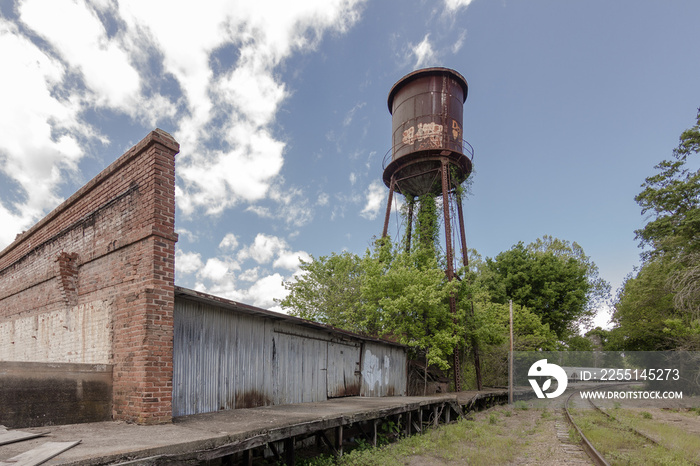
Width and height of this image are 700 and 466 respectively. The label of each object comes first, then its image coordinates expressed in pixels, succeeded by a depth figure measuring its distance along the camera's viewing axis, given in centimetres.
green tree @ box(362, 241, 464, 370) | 1670
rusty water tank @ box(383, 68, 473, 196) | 1947
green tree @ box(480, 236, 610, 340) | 3222
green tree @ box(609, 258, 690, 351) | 2220
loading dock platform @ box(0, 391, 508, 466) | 399
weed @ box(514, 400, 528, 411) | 1991
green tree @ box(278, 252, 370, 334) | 2100
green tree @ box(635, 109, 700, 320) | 1747
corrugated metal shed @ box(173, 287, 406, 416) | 715
